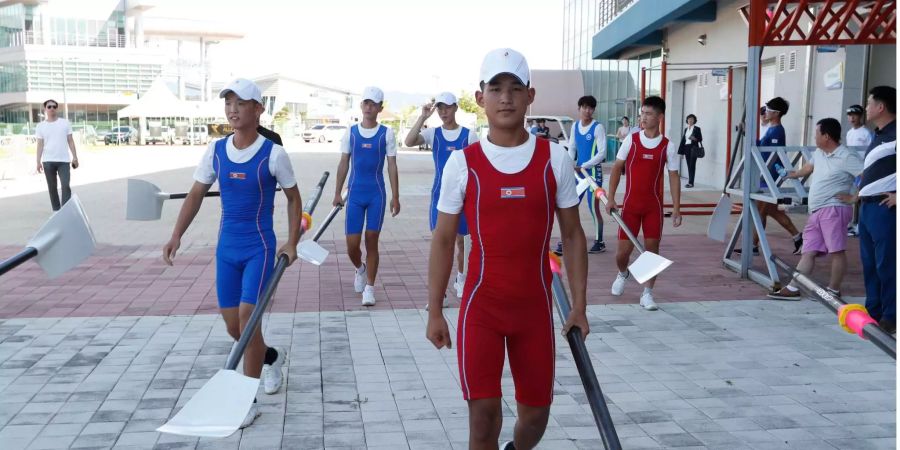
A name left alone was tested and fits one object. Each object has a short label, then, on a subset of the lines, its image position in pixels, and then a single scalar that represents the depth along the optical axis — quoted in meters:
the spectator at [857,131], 10.13
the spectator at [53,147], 13.80
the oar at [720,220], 8.16
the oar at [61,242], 3.70
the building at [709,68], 13.41
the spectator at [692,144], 19.81
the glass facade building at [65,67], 76.31
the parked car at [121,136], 54.66
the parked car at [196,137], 54.34
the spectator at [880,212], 6.27
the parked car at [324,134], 62.88
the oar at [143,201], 5.91
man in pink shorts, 7.45
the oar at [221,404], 3.19
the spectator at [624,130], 20.41
